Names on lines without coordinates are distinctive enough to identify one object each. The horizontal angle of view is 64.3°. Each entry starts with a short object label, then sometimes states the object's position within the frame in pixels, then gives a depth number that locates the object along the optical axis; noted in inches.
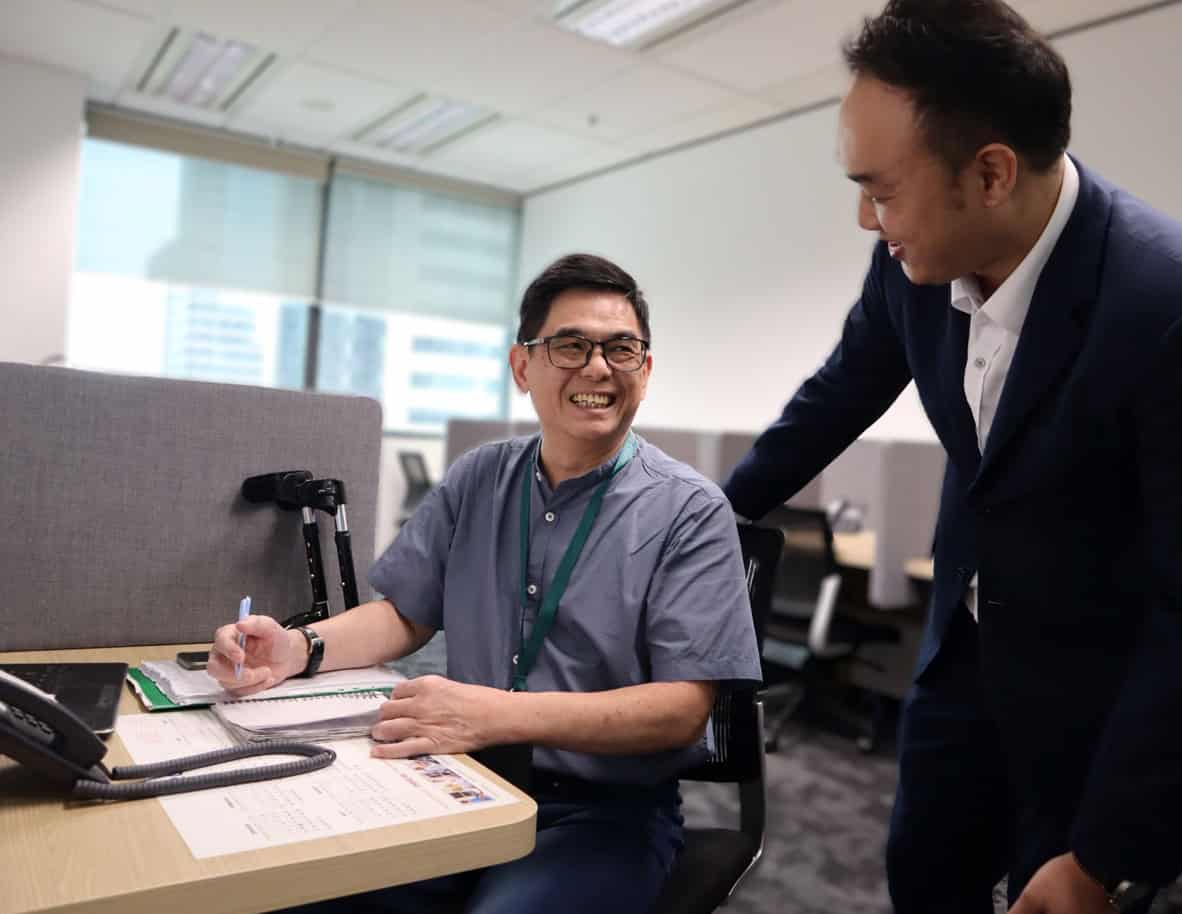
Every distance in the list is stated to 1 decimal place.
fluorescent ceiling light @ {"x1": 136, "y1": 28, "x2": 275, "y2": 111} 186.2
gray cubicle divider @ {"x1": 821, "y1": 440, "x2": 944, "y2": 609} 141.0
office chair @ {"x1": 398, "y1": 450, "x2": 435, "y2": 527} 243.0
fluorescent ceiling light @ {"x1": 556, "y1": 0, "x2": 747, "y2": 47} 152.7
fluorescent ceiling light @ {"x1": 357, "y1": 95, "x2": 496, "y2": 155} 213.3
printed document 29.7
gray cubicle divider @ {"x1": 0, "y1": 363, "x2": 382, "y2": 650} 54.1
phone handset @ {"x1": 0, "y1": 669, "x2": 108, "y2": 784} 30.6
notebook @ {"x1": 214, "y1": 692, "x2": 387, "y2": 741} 38.2
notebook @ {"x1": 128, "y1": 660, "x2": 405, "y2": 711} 42.9
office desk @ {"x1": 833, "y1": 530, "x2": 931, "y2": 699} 150.8
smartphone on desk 49.4
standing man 33.6
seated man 42.8
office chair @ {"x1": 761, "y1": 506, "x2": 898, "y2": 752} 128.3
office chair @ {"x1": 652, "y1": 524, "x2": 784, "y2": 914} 47.3
